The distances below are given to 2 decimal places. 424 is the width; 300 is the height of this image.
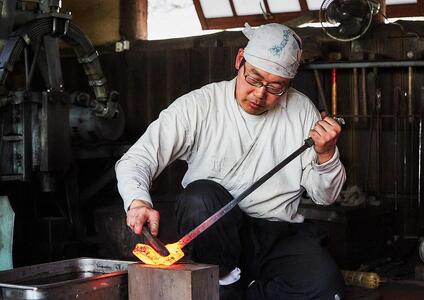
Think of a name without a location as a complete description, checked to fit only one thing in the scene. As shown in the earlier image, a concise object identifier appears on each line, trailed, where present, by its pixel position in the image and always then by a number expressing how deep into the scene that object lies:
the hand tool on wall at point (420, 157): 6.37
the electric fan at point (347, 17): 6.34
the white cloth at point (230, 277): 3.60
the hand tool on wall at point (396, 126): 6.43
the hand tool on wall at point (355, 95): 6.57
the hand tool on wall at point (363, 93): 6.55
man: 3.47
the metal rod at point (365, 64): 6.35
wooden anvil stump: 2.68
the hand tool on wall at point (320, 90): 6.58
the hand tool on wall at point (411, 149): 6.48
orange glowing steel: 2.91
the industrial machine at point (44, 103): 5.63
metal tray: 2.57
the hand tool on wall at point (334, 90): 6.62
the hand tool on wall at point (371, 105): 6.60
